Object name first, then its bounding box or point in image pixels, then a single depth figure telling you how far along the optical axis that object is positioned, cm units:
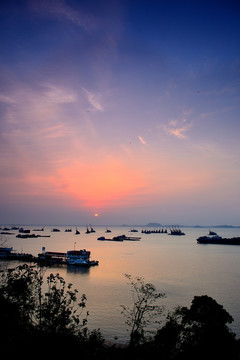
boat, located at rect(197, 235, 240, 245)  16268
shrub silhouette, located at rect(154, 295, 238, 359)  1958
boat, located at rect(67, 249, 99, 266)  7525
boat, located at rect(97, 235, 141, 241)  18264
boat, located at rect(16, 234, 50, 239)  18831
